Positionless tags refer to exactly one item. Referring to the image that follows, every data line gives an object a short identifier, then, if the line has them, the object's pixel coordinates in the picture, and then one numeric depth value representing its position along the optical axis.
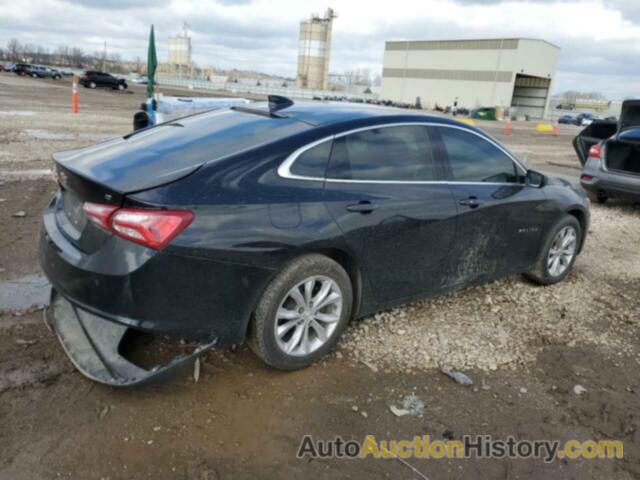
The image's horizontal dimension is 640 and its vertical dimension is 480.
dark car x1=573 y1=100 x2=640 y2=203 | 8.80
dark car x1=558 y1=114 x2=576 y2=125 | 64.29
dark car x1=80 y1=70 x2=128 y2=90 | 44.88
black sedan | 2.80
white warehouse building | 68.69
